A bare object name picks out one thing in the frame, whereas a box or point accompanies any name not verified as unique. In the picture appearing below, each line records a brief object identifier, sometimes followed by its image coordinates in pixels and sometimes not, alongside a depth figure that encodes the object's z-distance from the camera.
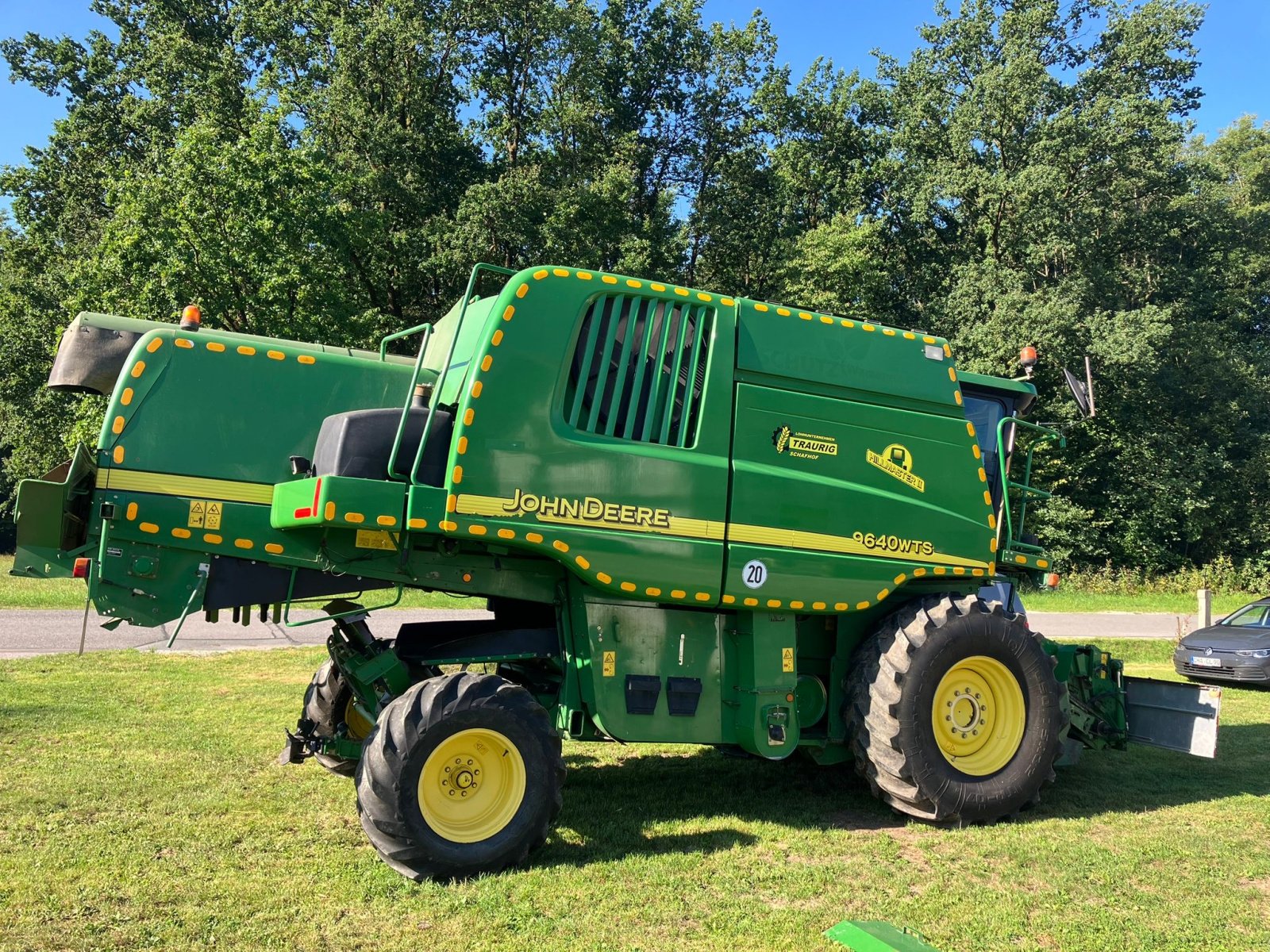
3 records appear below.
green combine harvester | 5.02
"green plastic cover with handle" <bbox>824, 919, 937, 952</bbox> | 3.78
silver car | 13.98
